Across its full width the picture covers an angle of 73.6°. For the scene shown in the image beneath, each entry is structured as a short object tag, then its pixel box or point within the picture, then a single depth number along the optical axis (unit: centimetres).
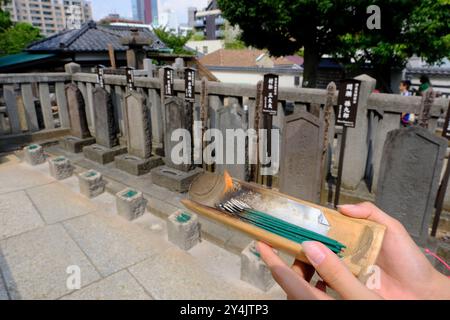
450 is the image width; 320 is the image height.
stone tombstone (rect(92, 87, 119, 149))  602
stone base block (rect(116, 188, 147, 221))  439
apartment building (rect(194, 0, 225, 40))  7189
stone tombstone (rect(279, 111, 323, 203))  381
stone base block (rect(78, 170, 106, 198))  505
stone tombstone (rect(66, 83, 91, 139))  677
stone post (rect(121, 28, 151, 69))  1330
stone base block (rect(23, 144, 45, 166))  637
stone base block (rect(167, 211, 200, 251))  373
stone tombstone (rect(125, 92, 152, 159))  541
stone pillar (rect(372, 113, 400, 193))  363
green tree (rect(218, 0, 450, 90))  1088
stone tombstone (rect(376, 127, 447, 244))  312
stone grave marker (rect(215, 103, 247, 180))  449
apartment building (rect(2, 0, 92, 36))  11099
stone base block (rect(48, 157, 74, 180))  571
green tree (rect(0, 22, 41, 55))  2323
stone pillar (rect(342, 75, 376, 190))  373
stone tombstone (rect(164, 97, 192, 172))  487
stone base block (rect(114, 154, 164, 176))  553
